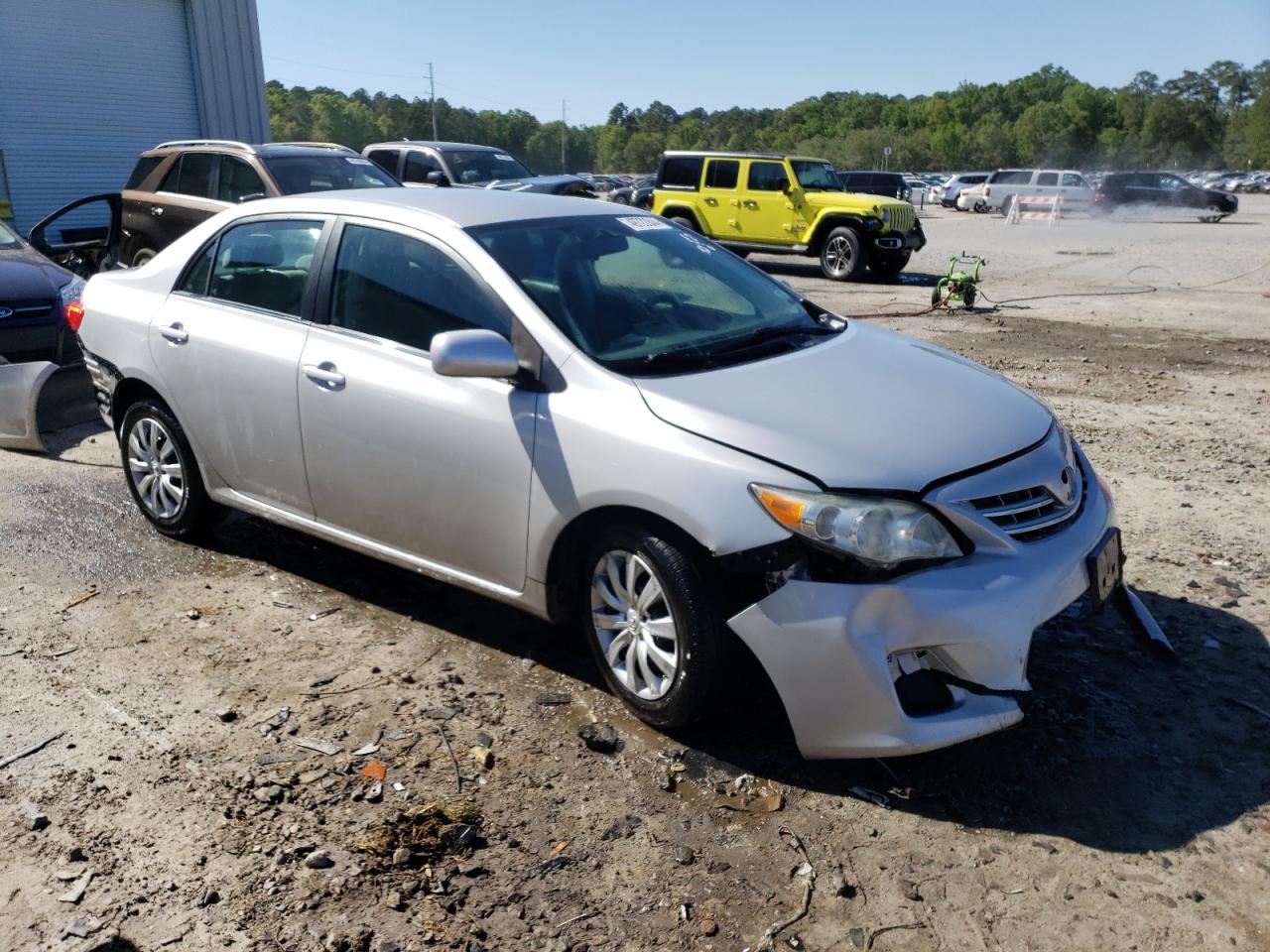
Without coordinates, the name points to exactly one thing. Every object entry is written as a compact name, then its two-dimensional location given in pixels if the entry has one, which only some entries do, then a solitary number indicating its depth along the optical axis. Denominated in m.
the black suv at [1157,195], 36.69
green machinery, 12.74
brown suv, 10.79
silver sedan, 3.02
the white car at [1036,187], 37.22
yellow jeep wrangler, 16.88
